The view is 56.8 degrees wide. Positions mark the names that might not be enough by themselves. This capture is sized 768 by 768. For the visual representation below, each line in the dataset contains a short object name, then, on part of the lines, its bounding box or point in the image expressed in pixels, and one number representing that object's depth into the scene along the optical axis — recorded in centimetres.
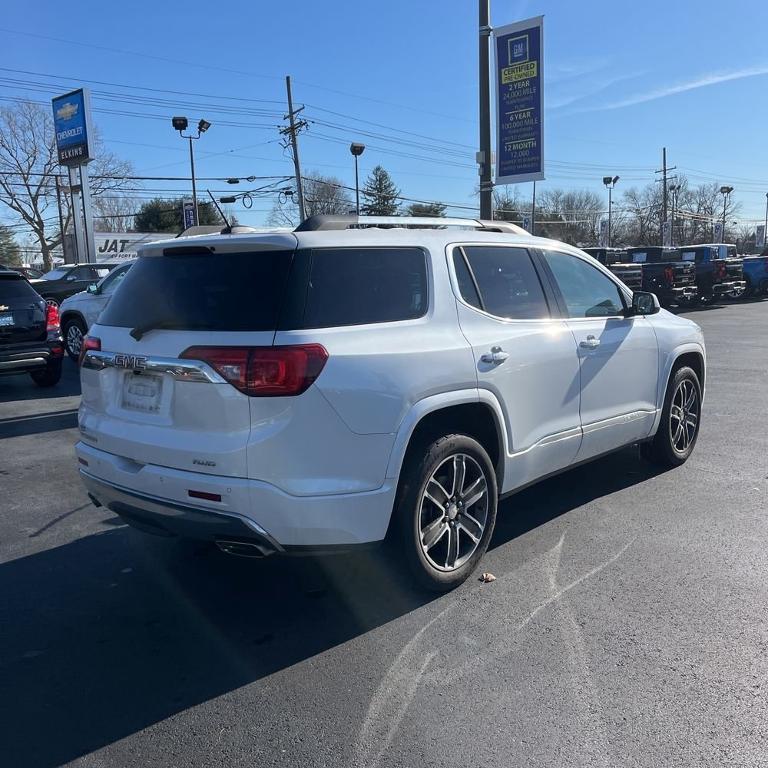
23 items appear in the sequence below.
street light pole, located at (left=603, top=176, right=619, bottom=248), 7106
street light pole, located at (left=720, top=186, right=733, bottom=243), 9090
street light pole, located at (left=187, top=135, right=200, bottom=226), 3391
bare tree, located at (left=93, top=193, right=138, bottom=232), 6619
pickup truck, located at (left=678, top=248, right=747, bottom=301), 2578
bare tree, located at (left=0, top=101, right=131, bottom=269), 5844
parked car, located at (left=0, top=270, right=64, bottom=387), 928
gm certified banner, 1227
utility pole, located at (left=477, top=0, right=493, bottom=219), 1315
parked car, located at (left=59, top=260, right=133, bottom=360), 1163
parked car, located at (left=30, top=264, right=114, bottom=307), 1888
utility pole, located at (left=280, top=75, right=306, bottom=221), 3731
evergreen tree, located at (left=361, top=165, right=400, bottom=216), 5817
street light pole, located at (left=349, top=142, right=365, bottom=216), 2887
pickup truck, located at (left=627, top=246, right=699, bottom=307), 2359
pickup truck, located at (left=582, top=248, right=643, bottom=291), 2320
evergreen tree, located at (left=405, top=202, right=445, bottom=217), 3797
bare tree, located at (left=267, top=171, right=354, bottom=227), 4881
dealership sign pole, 2652
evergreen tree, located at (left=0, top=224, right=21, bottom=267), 6775
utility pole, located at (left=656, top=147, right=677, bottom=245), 6861
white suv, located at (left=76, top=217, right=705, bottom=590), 313
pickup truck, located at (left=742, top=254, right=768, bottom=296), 2919
